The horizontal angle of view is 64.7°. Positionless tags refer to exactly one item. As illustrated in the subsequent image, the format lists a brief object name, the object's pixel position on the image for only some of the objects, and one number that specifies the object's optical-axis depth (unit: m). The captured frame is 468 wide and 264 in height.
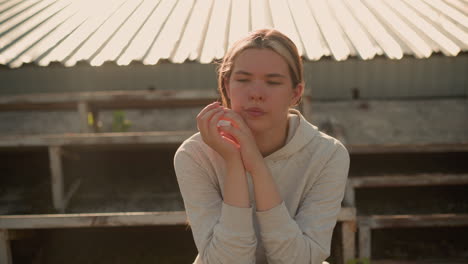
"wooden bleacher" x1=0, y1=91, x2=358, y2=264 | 3.49
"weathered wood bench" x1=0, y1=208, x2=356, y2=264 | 3.49
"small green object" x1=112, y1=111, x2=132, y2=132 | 6.74
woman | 1.92
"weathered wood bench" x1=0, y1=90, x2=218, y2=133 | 4.36
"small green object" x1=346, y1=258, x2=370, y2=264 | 3.50
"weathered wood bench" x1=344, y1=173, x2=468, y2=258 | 3.71
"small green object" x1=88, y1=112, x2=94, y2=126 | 4.74
